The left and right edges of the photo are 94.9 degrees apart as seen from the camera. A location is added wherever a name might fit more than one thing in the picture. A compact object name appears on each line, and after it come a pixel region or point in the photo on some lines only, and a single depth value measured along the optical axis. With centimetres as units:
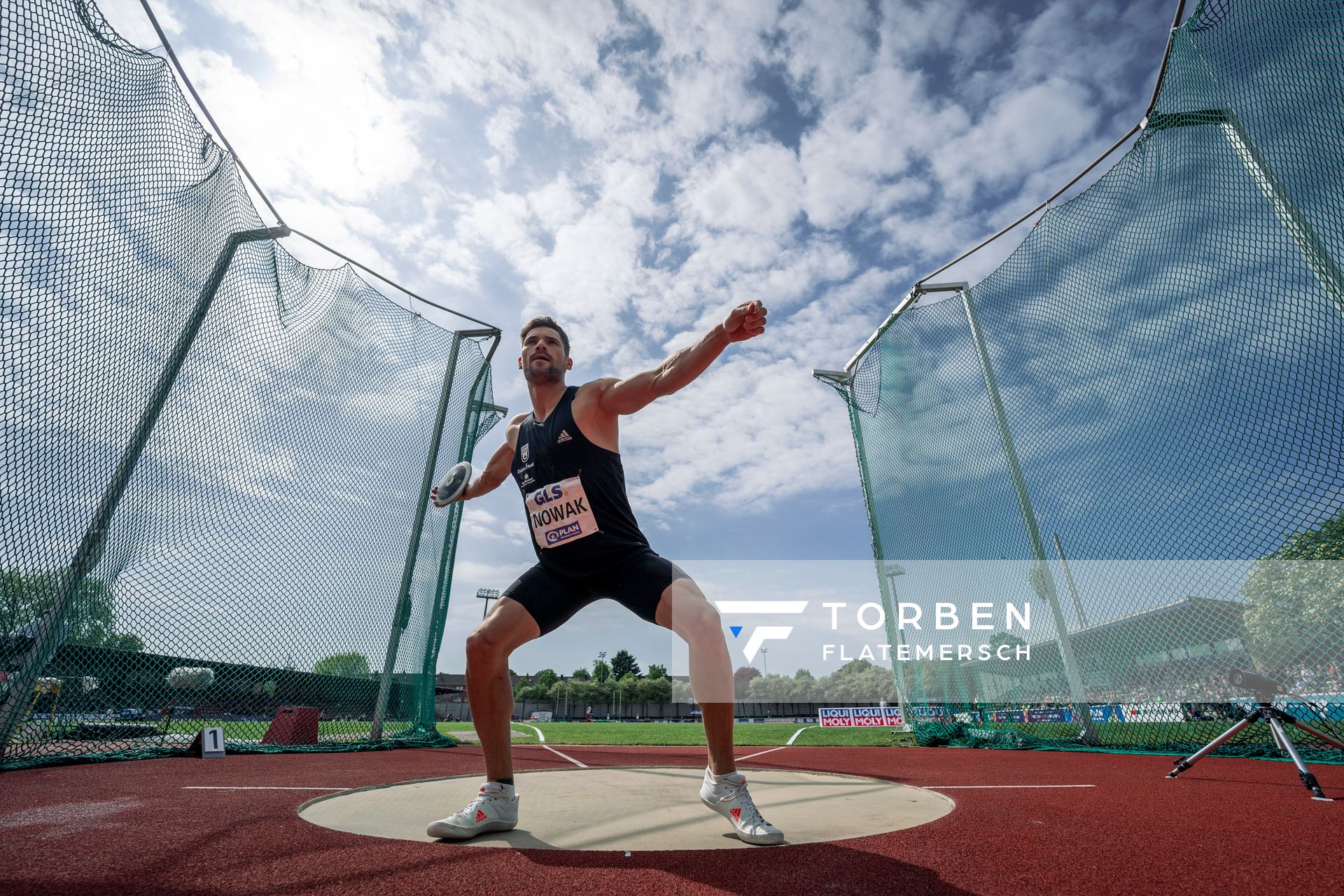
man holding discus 229
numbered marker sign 570
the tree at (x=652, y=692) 6975
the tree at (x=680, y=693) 6875
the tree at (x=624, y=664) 10744
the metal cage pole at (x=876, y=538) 980
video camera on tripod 303
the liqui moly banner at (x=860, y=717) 2455
